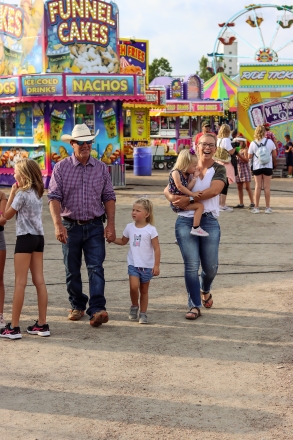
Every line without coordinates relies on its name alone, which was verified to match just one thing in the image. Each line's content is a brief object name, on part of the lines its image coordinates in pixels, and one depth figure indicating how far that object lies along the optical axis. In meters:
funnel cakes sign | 17.56
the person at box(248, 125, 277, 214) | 13.08
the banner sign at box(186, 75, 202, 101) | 32.19
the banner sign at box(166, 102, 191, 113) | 30.28
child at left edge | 5.87
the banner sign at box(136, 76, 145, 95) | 17.91
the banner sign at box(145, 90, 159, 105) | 25.45
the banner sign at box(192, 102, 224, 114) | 31.34
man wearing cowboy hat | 6.15
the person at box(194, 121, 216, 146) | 12.64
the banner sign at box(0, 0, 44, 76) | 17.70
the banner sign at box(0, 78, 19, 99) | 17.81
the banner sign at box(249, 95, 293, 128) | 22.30
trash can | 22.48
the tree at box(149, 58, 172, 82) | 92.43
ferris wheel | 40.56
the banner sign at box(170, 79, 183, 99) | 31.64
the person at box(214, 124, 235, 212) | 12.59
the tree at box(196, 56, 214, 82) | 108.80
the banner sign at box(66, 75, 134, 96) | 17.39
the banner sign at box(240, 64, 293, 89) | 22.81
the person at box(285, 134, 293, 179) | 21.50
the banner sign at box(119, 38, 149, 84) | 25.50
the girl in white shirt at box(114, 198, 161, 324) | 6.26
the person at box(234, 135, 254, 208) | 13.61
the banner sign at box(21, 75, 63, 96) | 17.30
